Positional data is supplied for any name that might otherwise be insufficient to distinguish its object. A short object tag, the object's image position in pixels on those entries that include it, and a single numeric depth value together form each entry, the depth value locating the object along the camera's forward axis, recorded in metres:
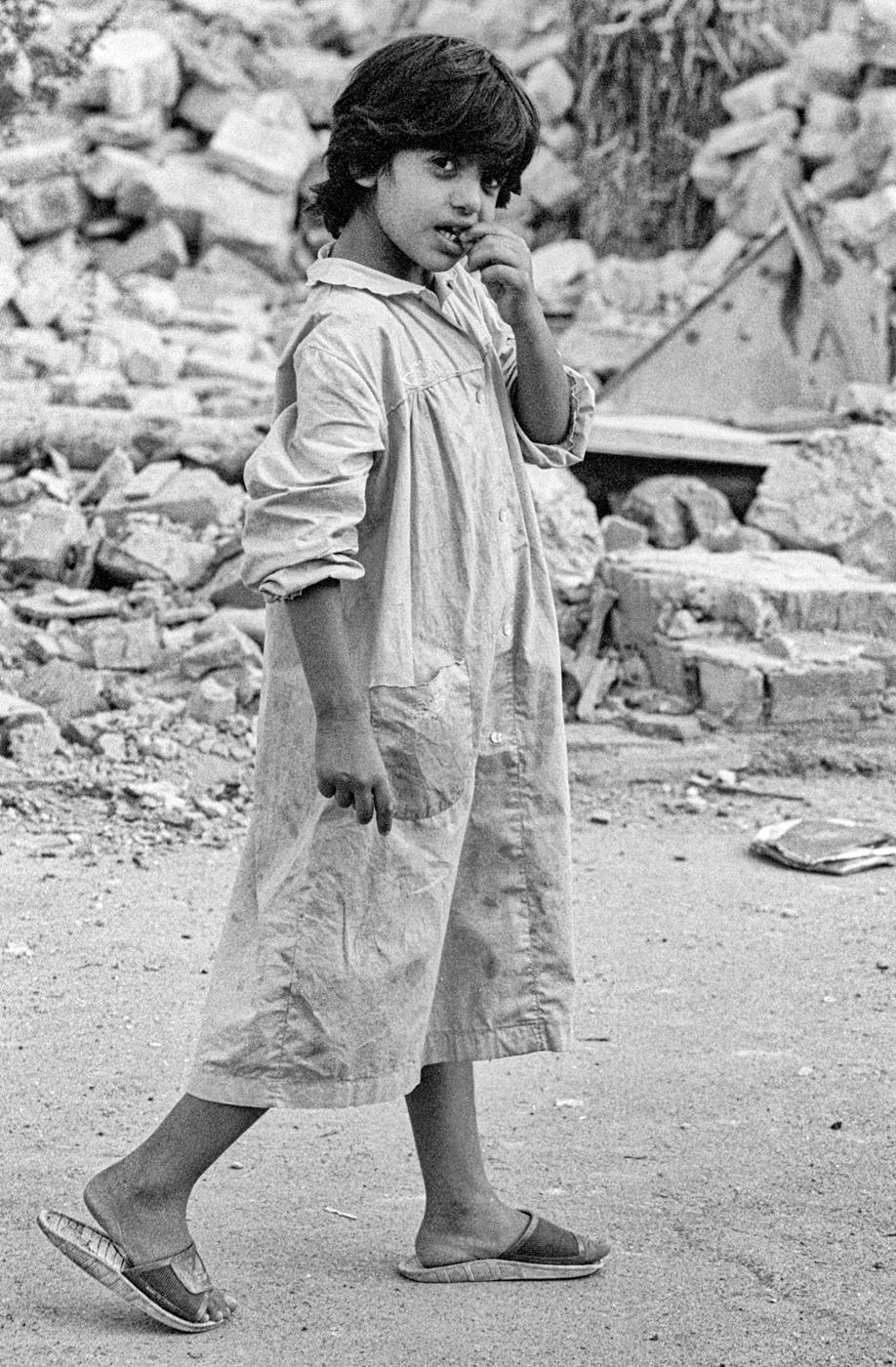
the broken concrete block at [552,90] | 13.38
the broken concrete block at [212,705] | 5.57
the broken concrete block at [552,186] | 13.37
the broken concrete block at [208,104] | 13.32
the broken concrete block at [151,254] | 12.45
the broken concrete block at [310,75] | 13.56
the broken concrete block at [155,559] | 6.79
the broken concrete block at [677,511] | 7.40
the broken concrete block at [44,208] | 12.27
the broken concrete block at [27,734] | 5.25
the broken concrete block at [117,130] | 12.91
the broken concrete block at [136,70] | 12.72
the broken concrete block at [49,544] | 6.88
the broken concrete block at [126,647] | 6.07
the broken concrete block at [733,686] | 5.79
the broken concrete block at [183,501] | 7.13
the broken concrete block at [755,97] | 12.65
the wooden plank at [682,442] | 7.88
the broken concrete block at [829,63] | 12.26
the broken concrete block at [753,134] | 12.41
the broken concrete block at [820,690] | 5.80
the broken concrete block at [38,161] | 12.36
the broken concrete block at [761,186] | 12.06
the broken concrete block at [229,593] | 6.54
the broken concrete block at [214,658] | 5.84
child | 2.31
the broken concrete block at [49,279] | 10.79
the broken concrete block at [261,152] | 12.79
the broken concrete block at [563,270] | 12.53
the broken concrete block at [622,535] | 7.12
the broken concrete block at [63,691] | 5.63
